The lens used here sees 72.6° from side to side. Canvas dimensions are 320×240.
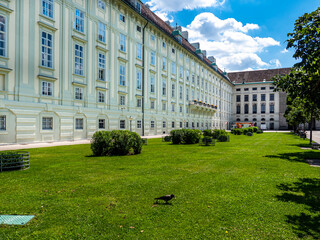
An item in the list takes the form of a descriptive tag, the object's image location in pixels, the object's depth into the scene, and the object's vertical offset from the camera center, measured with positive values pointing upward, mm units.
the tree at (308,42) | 8859 +3503
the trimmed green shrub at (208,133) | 27788 -1391
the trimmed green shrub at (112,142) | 12875 -1217
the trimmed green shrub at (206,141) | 19547 -1686
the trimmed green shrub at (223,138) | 24156 -1751
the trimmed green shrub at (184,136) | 20875 -1340
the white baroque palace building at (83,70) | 18594 +5979
